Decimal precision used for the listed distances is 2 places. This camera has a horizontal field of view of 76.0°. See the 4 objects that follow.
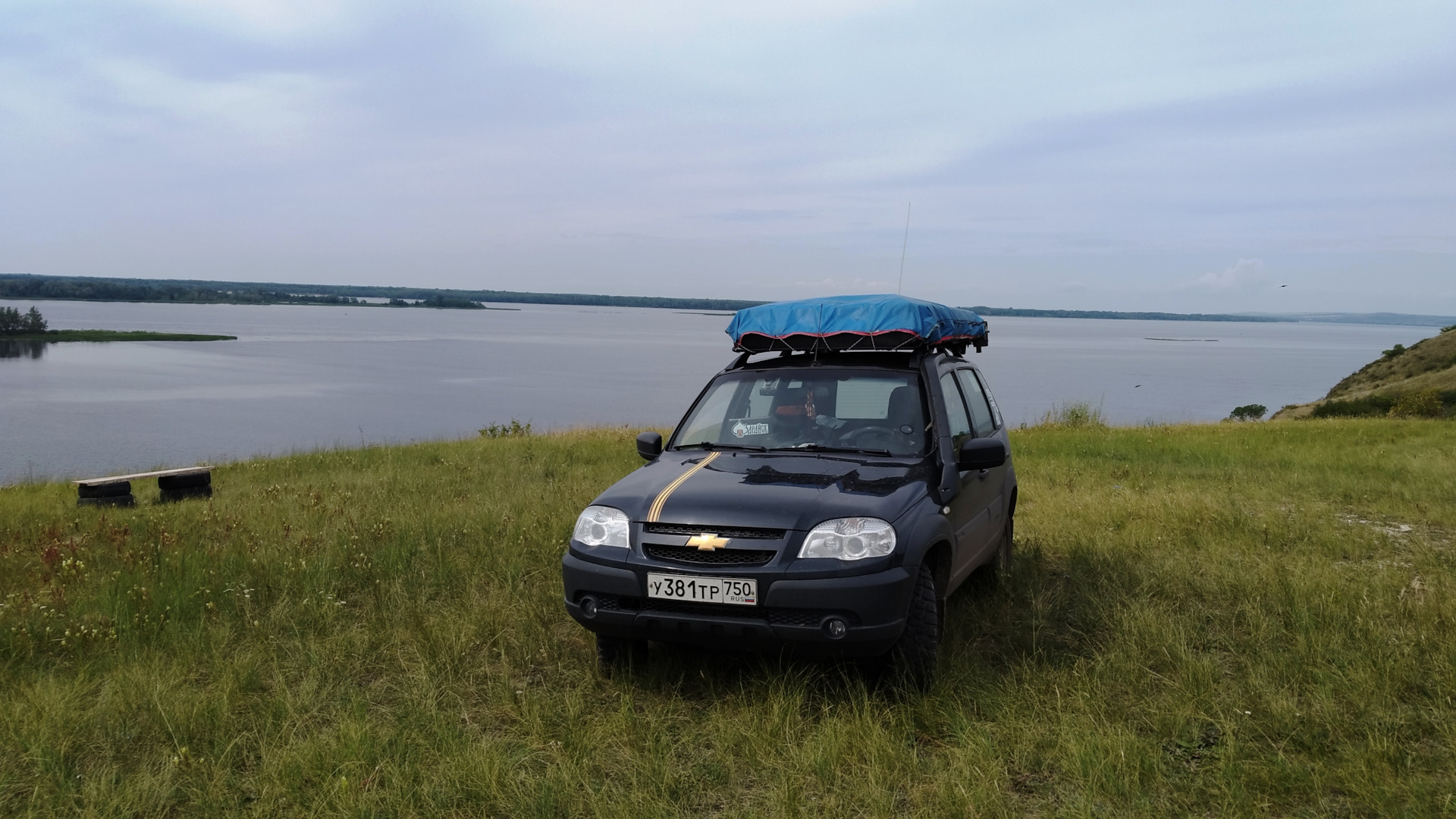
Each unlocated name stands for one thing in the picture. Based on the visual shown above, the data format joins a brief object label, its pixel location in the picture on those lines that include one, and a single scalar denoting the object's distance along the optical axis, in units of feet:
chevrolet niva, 12.35
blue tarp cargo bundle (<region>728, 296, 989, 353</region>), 16.48
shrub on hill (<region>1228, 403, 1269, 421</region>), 130.82
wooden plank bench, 30.76
